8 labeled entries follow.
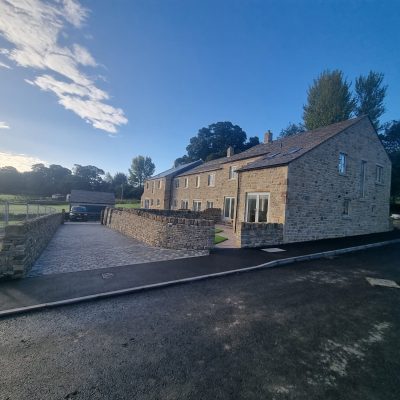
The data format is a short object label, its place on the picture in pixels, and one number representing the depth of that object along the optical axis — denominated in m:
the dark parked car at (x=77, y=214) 29.32
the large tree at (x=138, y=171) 88.25
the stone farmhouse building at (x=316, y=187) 13.05
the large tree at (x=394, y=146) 32.09
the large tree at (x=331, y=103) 36.62
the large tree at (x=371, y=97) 36.91
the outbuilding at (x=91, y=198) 43.08
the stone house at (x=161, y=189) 36.81
